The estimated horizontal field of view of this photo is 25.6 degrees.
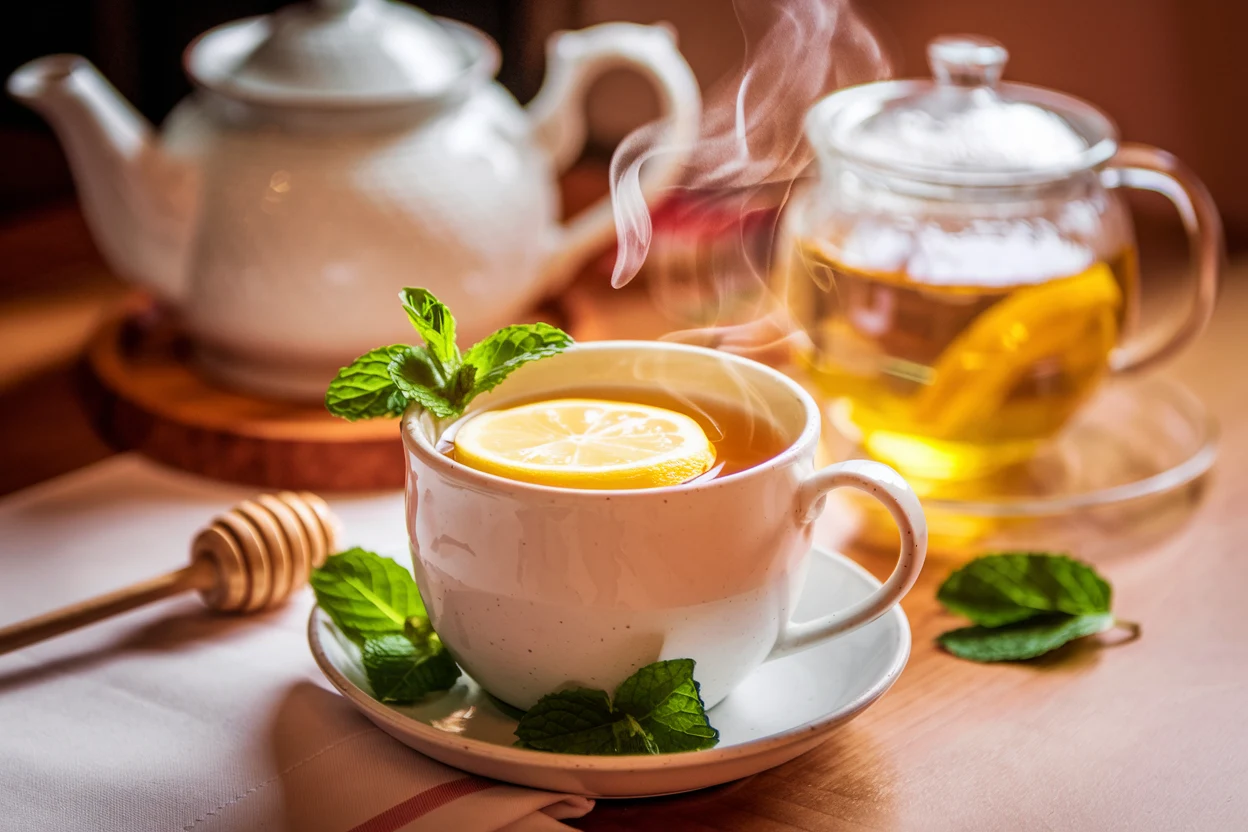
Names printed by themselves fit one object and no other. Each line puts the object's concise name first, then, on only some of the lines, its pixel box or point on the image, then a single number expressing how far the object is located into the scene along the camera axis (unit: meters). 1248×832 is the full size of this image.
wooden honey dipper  0.72
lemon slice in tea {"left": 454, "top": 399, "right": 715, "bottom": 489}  0.65
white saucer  0.63
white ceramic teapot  0.83
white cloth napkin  0.65
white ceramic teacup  0.64
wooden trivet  0.81
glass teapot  0.78
